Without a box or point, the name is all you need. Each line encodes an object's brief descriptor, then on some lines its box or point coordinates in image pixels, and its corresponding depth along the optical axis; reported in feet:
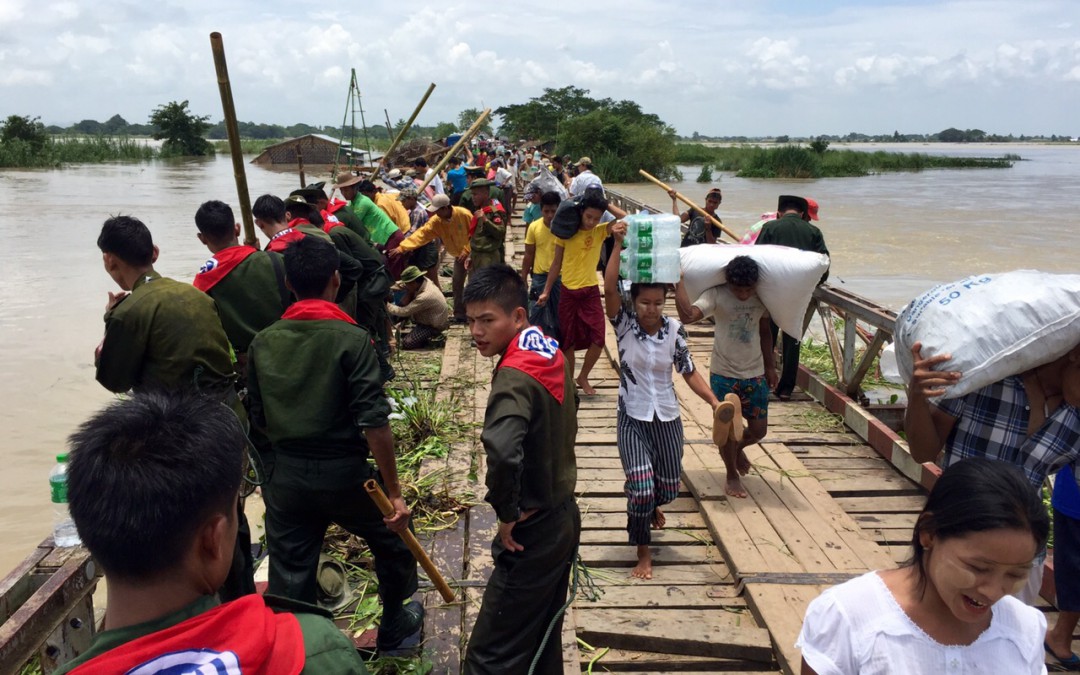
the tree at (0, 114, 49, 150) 166.30
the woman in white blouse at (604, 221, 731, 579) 12.06
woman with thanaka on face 5.04
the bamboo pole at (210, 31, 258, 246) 12.30
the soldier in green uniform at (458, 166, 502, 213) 30.92
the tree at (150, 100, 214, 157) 203.00
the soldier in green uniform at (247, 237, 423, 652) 8.71
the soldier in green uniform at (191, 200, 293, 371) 12.39
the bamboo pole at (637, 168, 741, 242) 28.25
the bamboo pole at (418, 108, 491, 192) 32.58
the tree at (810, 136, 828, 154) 170.09
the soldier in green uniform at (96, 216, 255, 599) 9.71
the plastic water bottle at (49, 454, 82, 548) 9.37
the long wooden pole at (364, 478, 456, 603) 8.48
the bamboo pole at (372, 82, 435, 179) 31.01
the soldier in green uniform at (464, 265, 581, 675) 7.91
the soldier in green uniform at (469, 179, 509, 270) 26.99
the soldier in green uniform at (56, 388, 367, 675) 3.38
